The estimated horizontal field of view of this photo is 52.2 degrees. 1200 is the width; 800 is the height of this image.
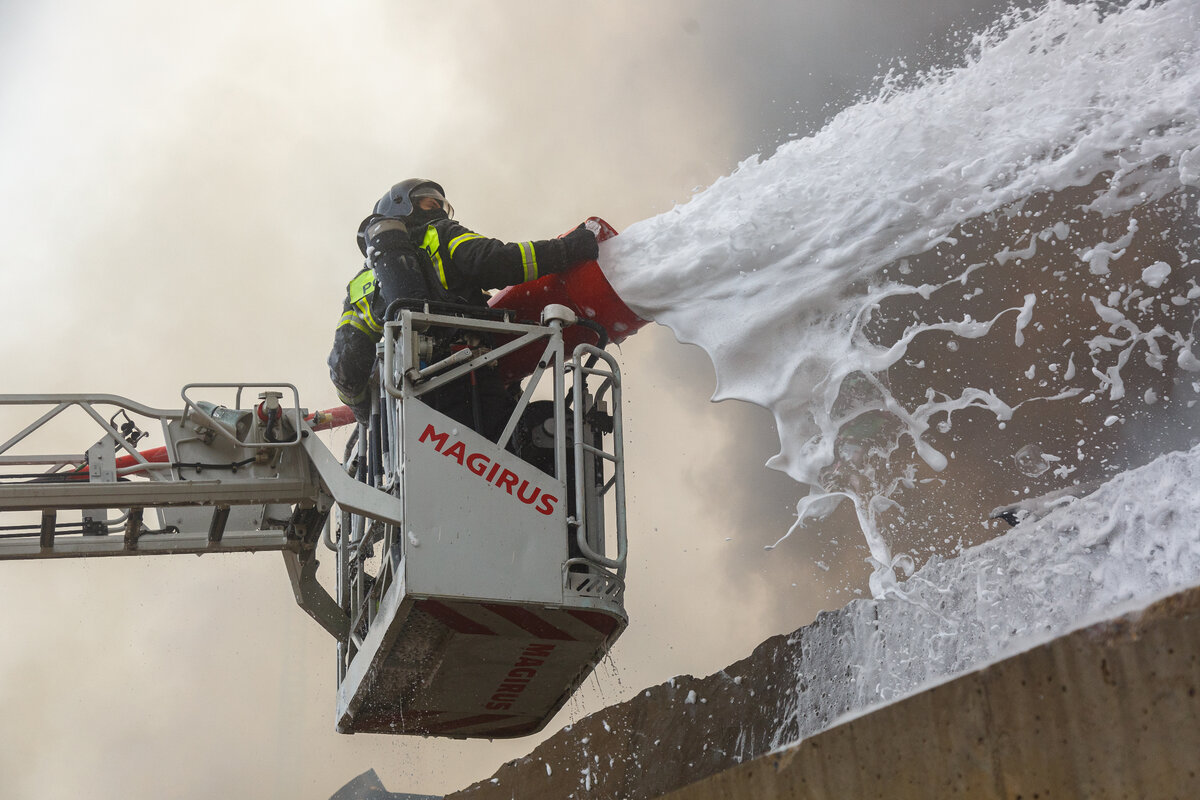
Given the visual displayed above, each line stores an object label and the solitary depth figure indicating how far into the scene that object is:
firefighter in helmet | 9.34
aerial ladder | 8.20
